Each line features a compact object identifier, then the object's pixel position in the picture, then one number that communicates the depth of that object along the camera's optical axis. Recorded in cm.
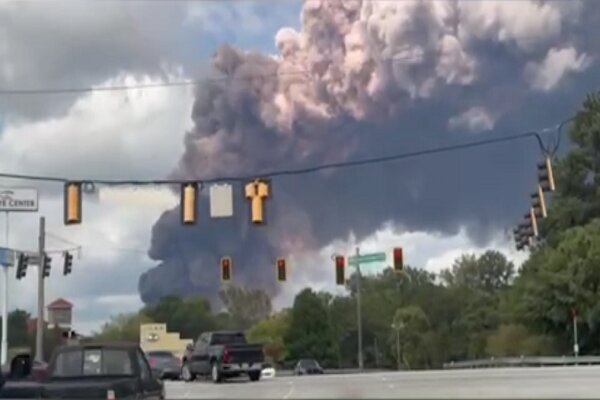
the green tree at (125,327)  11025
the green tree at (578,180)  9450
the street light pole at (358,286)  6856
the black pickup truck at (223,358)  4287
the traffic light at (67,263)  5978
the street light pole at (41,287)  5762
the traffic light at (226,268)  5125
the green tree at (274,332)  12731
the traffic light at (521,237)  4080
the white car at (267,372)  4883
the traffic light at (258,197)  3256
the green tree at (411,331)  12069
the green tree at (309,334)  12791
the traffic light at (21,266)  5650
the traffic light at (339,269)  5538
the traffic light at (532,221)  3738
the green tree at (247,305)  14125
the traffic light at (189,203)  3365
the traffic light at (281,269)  5340
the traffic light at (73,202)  3234
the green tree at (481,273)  14825
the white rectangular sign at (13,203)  4362
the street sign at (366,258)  6619
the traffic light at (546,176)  3288
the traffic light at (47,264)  5835
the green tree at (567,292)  7738
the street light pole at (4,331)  5485
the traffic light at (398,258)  5375
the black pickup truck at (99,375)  1886
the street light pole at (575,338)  7362
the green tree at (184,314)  12356
